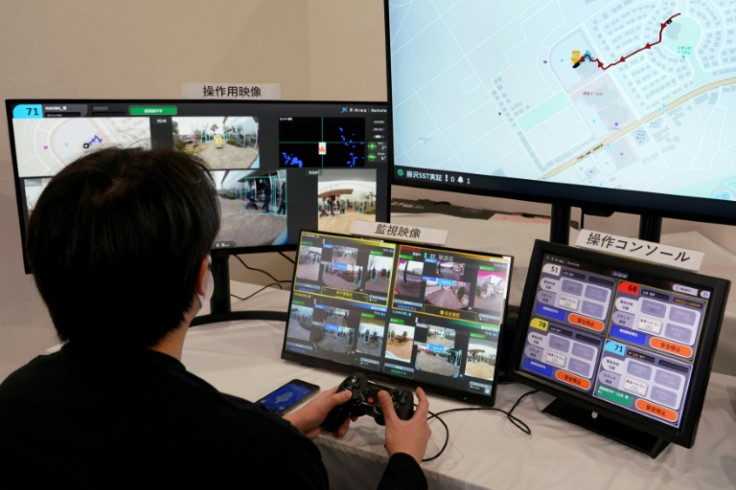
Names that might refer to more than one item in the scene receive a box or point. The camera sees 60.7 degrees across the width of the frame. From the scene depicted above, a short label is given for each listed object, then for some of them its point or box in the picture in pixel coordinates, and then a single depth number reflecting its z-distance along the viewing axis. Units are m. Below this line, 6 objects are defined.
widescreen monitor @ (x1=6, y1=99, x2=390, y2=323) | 1.41
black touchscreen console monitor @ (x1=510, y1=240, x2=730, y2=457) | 1.03
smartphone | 1.18
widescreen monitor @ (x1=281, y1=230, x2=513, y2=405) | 1.22
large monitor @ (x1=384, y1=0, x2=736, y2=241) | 1.13
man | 0.67
